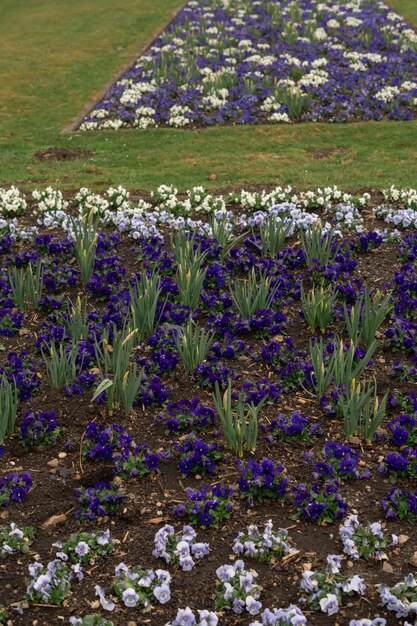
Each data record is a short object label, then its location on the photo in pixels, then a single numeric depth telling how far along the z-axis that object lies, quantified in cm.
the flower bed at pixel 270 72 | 1219
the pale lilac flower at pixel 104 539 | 407
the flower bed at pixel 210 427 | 387
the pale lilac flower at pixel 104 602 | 376
